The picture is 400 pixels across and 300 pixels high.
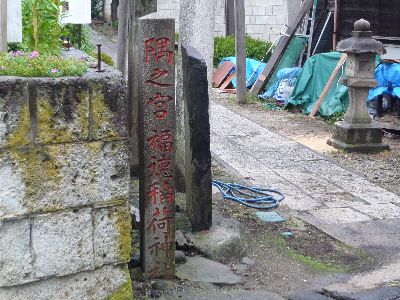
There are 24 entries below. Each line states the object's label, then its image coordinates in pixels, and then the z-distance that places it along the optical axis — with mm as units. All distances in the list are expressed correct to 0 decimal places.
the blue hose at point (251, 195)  7855
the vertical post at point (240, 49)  15312
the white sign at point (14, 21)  4977
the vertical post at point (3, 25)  4816
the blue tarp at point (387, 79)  12992
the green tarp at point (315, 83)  14102
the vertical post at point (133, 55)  7016
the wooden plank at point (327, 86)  13892
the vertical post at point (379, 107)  13598
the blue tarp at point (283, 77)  15812
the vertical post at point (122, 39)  8787
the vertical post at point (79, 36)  8259
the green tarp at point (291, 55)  16797
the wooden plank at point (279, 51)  16578
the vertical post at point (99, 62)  4429
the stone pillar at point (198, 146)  6270
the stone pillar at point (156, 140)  5246
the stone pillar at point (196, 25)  8469
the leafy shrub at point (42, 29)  5615
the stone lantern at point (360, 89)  11070
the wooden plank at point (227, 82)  17664
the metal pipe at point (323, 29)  16984
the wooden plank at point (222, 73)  17984
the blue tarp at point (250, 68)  17516
